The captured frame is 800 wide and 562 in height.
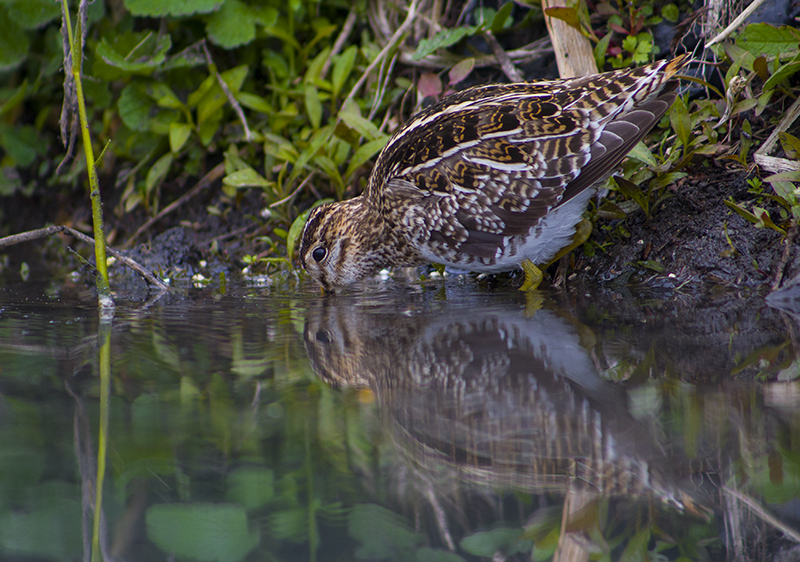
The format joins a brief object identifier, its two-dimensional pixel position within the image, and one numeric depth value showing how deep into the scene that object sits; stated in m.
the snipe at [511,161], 7.58
